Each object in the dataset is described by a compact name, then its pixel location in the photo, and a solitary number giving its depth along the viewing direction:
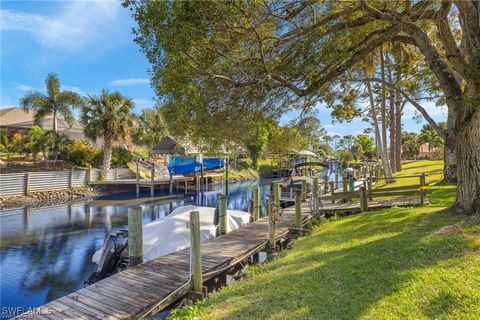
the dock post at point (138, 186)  32.19
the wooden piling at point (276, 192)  13.85
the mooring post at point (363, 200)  13.36
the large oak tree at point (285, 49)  7.23
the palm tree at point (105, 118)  33.25
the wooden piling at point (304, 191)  17.90
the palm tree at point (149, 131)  46.41
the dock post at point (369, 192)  13.92
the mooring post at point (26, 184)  26.75
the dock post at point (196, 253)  6.82
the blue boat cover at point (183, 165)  34.53
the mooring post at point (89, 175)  32.17
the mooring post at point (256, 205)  14.49
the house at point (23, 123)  41.12
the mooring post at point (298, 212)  11.92
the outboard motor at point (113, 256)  9.26
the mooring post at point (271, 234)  9.81
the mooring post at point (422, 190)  12.10
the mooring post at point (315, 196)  14.38
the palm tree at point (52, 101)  35.47
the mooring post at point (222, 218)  11.51
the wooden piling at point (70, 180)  30.43
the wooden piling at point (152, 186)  31.99
